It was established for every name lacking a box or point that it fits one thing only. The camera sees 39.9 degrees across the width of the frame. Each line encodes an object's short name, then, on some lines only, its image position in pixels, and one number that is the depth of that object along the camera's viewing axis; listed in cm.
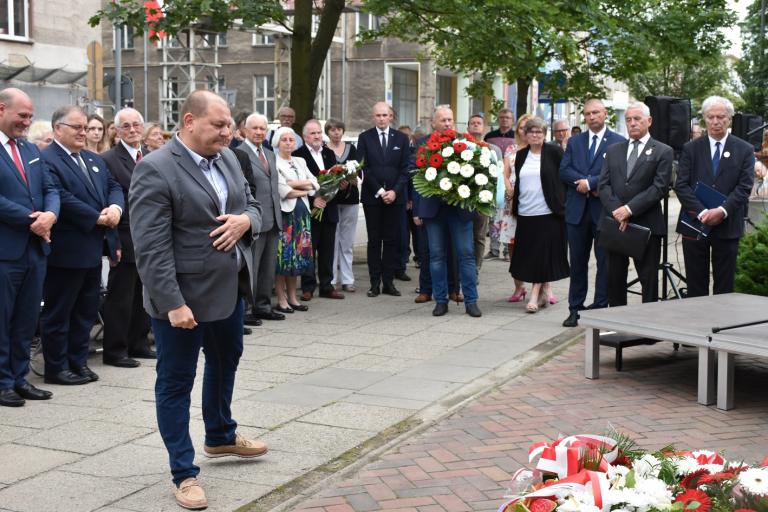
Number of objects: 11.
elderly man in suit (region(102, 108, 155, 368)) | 877
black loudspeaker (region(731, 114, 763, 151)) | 1539
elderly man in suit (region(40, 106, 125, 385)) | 805
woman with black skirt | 1143
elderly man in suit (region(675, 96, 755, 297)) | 966
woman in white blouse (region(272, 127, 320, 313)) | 1160
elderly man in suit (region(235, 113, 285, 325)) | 1056
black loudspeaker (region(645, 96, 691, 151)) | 1149
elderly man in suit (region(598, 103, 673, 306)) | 973
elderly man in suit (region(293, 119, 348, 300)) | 1246
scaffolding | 4191
